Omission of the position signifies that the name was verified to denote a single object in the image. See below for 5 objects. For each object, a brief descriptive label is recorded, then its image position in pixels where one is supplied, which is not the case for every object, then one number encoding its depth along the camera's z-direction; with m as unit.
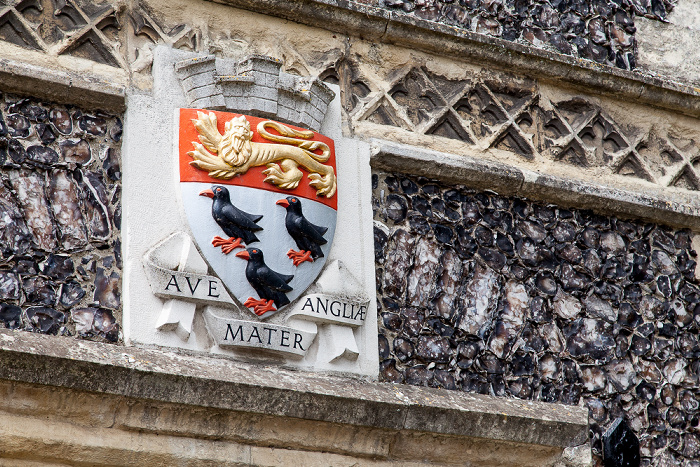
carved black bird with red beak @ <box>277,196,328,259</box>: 7.46
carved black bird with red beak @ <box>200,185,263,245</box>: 7.25
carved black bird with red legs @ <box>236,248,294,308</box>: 7.24
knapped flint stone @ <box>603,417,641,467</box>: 8.26
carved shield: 7.24
